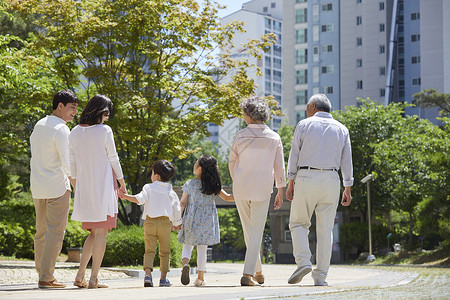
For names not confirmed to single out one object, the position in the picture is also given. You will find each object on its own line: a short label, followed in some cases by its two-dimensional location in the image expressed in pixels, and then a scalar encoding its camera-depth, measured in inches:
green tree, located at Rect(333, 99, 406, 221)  1902.1
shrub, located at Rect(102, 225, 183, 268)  637.3
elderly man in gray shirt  334.3
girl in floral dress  379.2
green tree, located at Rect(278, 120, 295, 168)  2832.2
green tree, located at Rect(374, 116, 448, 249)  1391.5
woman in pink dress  306.0
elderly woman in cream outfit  338.6
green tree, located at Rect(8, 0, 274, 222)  722.2
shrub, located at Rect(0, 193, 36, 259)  835.0
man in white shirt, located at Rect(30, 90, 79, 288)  305.9
